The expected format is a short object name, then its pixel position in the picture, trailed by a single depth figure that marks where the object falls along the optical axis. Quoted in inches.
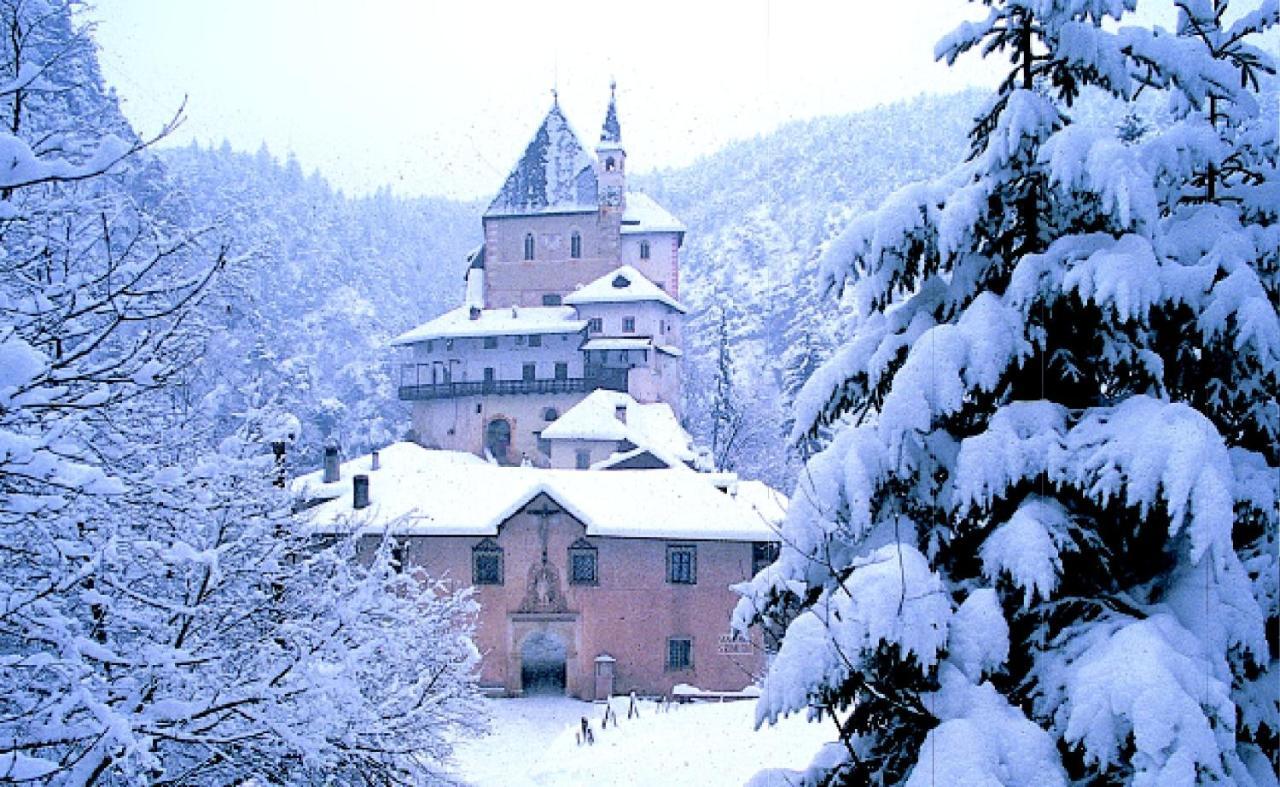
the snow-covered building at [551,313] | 2338.8
